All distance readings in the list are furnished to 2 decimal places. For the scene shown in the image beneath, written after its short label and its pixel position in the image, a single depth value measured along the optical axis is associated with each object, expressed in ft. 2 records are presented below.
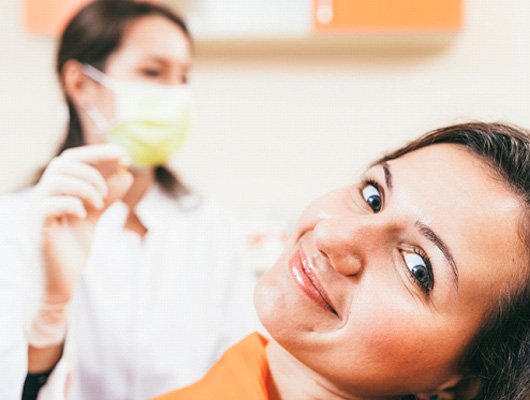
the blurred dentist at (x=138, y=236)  2.52
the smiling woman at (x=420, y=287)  1.88
